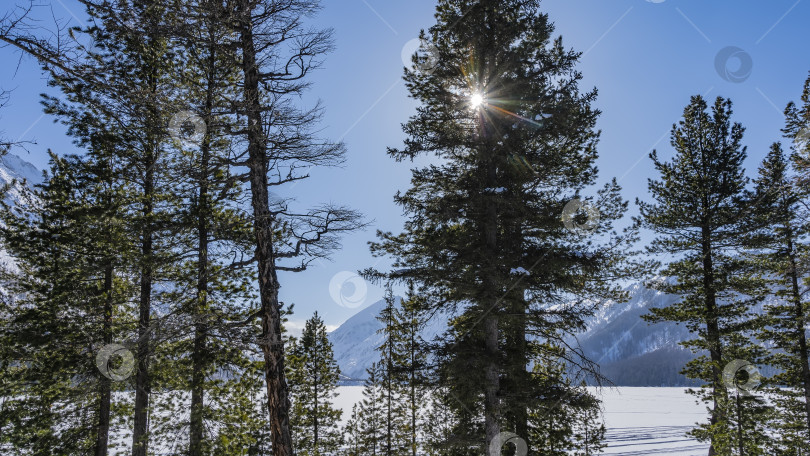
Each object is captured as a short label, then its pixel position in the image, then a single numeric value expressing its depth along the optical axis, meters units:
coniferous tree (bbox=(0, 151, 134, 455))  10.65
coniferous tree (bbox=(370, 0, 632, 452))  9.59
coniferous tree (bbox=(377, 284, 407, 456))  22.17
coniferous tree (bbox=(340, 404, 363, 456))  23.61
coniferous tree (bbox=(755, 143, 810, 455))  15.54
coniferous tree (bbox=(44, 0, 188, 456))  6.52
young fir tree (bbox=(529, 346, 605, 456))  9.29
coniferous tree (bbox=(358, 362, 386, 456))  24.34
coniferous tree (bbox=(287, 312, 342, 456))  24.11
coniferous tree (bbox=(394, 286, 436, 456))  21.34
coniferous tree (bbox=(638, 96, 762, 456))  14.97
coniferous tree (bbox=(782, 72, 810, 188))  6.72
